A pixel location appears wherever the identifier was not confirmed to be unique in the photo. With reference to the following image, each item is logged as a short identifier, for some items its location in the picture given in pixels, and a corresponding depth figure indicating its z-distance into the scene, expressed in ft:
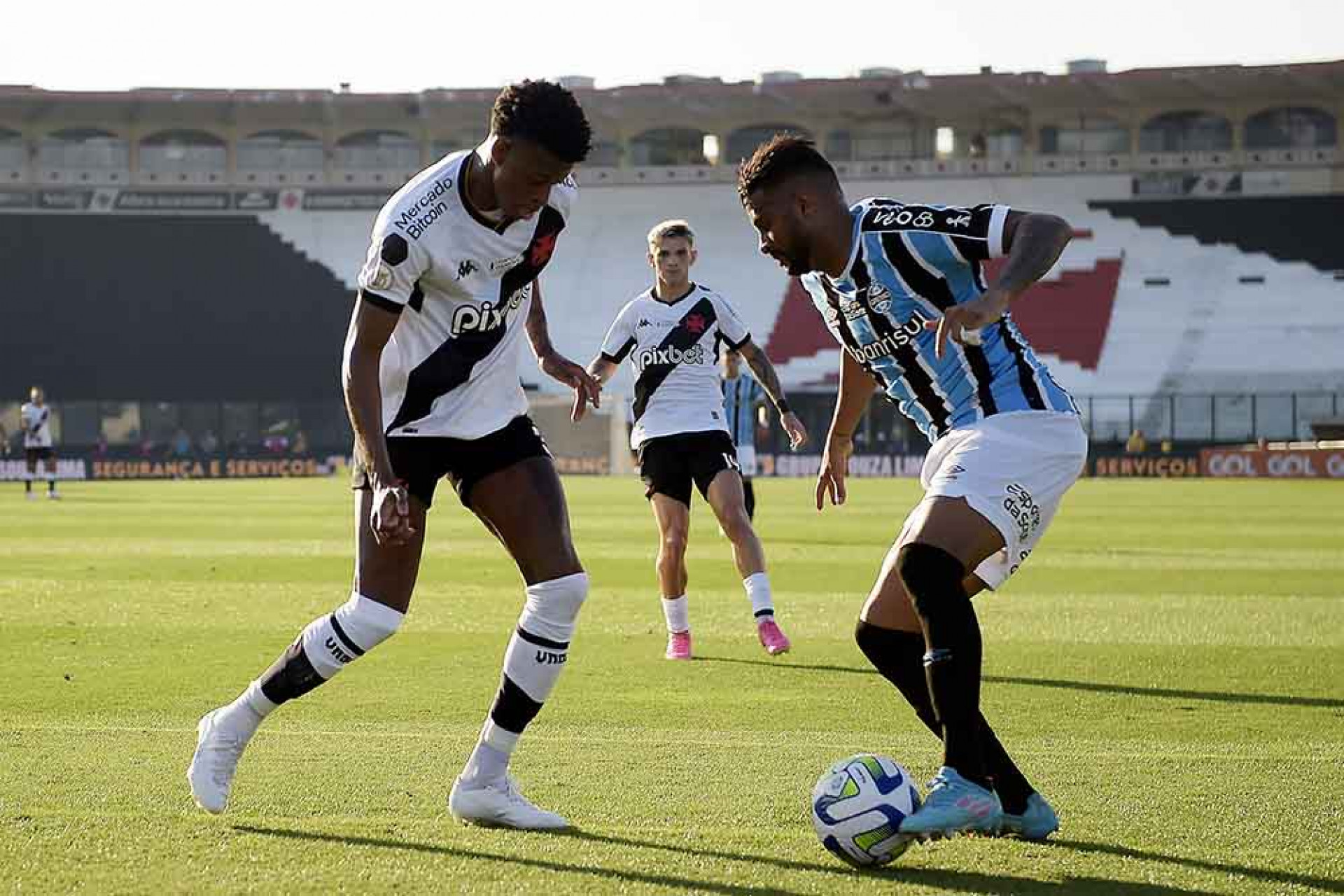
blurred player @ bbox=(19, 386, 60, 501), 108.47
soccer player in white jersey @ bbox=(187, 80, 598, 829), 17.57
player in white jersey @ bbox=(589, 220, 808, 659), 35.35
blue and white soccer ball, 15.79
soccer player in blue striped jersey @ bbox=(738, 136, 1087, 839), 16.81
